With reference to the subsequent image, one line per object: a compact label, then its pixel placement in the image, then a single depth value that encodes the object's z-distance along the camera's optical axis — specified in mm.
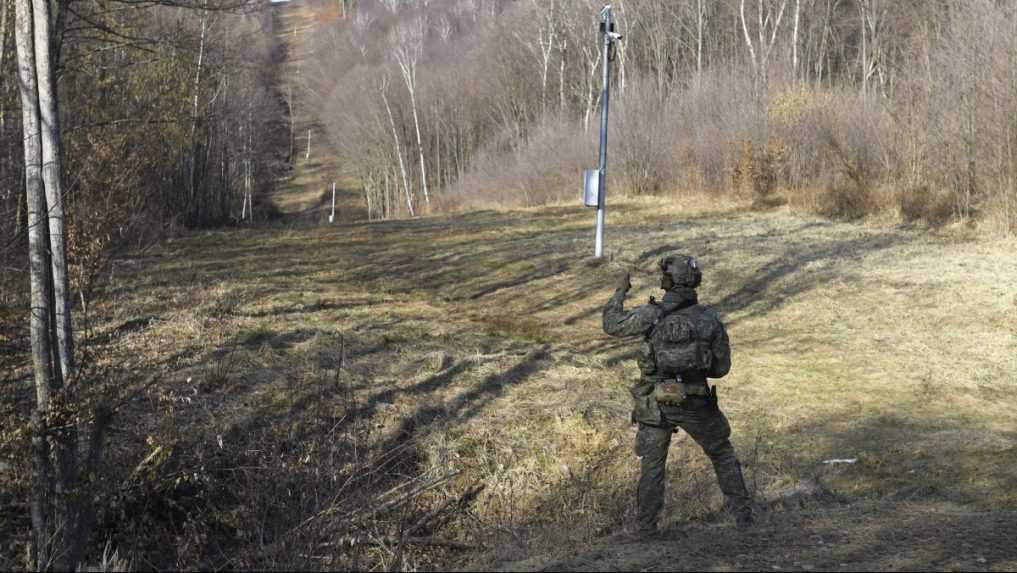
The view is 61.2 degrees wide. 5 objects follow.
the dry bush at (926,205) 20484
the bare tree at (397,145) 50938
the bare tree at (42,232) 6320
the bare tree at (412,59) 50188
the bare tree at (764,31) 28125
